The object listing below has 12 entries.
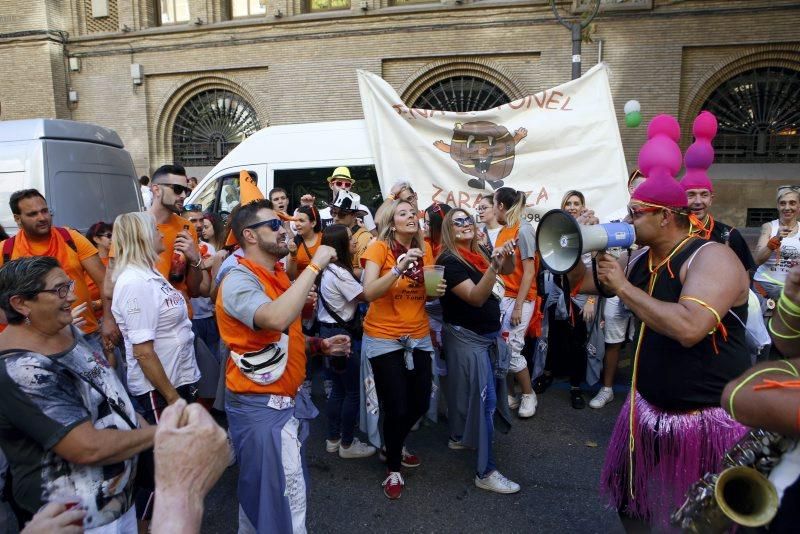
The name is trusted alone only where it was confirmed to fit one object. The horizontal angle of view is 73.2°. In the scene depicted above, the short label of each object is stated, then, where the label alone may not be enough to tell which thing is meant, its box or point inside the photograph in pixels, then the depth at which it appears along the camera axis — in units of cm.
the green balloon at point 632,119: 987
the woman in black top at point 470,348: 350
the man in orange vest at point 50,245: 369
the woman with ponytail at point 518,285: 460
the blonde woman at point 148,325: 277
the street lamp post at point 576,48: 829
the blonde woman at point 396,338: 336
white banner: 644
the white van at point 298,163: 717
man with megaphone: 213
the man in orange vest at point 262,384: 244
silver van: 641
